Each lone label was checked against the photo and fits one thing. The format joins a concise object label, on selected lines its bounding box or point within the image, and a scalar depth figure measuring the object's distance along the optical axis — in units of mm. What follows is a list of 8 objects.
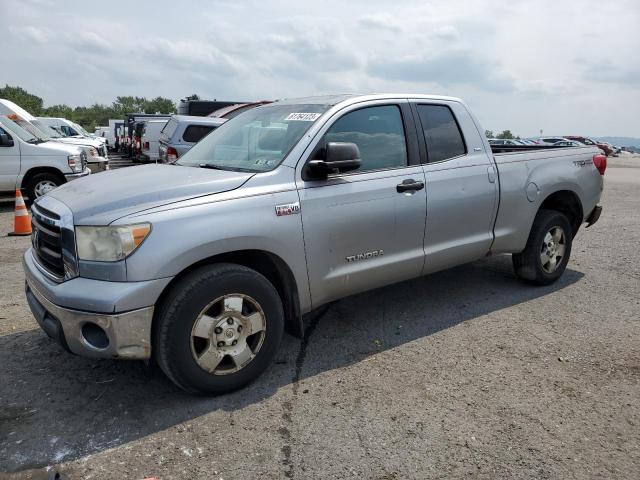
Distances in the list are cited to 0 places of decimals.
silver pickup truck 2863
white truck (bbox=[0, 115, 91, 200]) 10039
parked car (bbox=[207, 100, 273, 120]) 13286
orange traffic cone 7825
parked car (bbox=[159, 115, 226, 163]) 11250
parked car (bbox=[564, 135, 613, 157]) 41028
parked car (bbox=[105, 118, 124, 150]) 29919
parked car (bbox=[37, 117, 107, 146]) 24125
